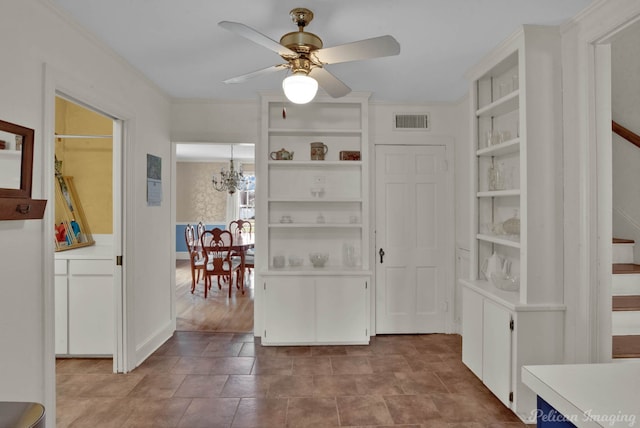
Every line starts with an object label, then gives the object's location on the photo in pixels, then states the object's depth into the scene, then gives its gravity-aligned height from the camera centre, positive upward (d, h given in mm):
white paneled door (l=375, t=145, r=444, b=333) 3914 -238
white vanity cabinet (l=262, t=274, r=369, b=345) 3535 -910
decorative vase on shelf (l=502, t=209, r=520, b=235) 2654 -66
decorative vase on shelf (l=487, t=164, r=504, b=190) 2805 +309
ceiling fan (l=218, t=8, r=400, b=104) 1736 +874
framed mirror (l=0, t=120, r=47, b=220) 1679 +216
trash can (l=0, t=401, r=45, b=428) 1042 -600
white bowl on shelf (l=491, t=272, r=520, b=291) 2576 -466
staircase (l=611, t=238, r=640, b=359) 2374 -638
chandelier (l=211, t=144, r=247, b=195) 7086 +745
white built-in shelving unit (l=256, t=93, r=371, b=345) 3543 -49
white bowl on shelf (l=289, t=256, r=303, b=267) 3773 -460
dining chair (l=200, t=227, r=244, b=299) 5184 -601
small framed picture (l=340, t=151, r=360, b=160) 3779 +658
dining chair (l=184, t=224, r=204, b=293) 5450 -550
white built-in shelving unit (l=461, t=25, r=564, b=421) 2281 -90
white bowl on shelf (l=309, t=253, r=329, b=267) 3688 -430
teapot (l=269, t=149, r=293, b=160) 3734 +653
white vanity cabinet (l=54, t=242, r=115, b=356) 3135 -767
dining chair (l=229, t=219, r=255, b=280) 5925 -308
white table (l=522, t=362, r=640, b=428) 849 -467
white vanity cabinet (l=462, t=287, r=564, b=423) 2268 -820
